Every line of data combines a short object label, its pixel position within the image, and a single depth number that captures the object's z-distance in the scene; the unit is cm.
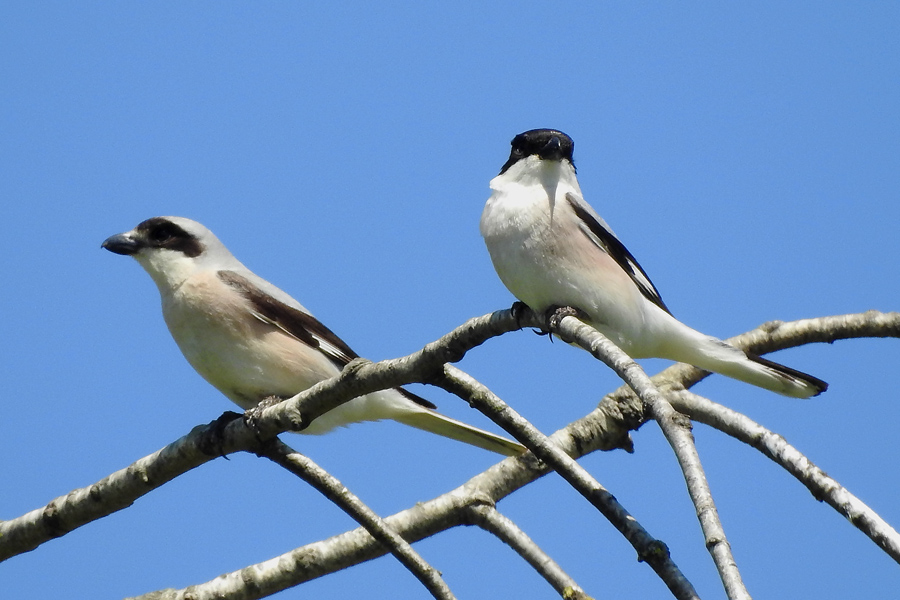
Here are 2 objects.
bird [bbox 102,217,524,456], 1321
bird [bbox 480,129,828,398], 1247
